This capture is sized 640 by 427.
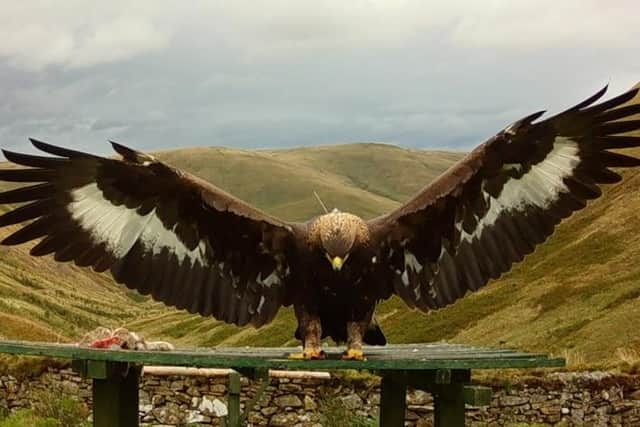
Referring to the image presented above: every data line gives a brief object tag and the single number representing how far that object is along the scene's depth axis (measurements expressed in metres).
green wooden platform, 7.21
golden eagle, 8.17
